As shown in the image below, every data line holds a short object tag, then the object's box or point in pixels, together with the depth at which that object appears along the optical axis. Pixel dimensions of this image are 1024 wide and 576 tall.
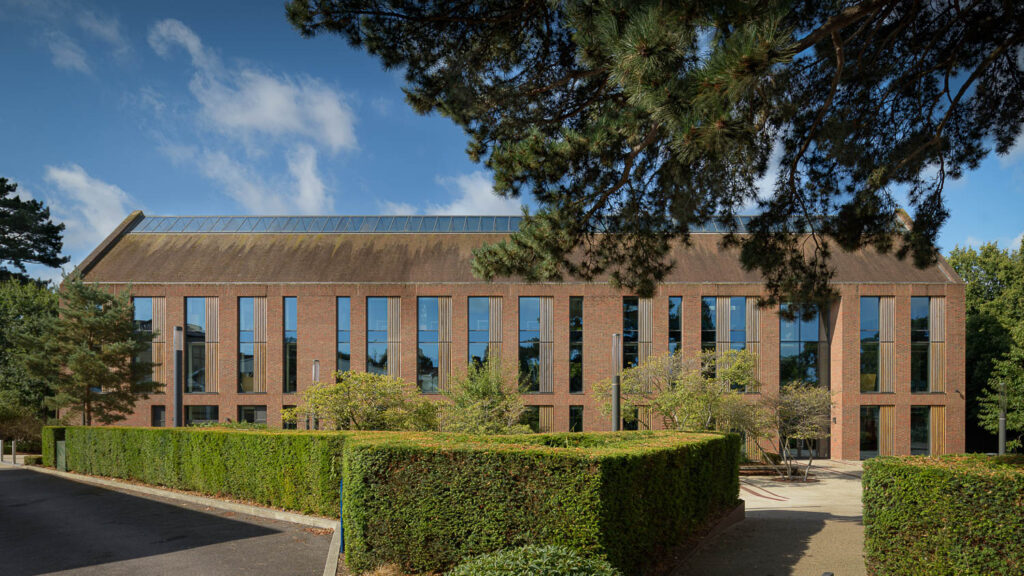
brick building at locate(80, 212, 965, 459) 27.52
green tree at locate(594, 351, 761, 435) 20.53
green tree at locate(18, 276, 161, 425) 23.62
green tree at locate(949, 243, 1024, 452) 30.62
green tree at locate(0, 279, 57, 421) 27.08
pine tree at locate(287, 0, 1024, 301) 7.38
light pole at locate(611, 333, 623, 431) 16.61
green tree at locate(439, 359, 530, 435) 18.14
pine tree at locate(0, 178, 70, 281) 39.10
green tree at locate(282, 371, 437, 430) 15.50
